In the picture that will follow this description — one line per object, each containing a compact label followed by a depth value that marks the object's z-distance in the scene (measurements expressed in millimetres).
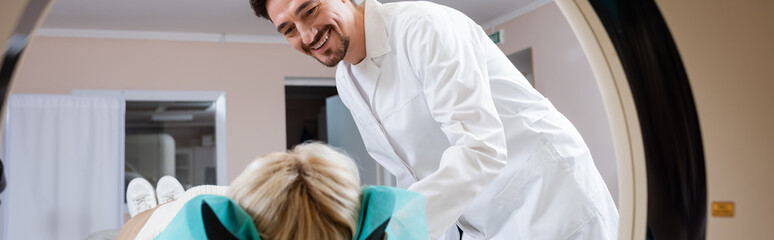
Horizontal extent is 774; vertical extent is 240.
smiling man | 1219
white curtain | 4332
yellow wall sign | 509
